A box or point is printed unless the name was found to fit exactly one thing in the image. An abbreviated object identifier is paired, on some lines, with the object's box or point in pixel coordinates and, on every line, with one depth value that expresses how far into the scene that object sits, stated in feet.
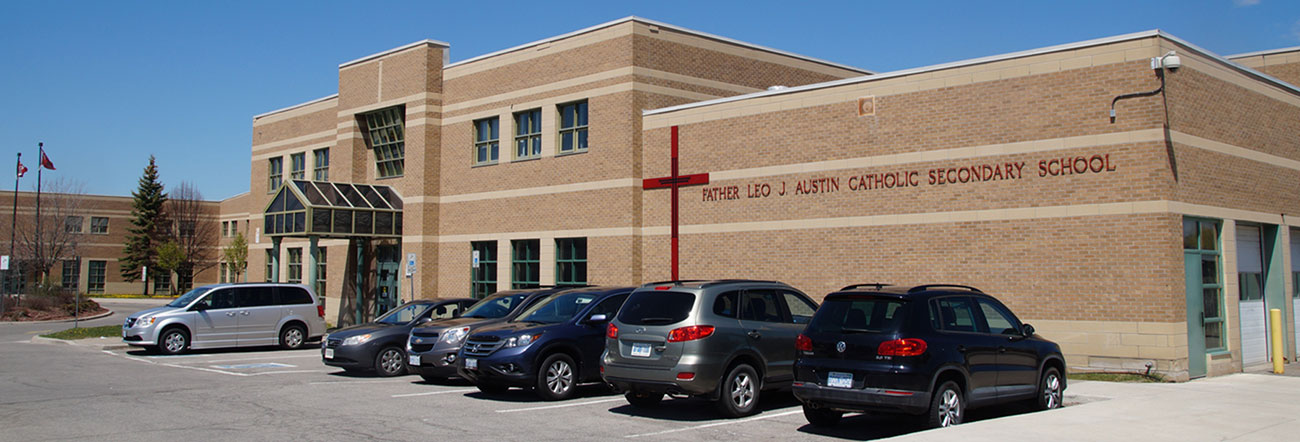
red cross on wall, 73.55
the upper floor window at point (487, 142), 91.40
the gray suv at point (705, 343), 36.52
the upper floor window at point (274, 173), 130.11
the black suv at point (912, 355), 31.65
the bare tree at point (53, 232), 185.37
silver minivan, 71.15
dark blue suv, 42.98
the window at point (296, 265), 122.62
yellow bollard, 54.17
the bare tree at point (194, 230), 219.41
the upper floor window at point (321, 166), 119.75
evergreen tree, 219.61
